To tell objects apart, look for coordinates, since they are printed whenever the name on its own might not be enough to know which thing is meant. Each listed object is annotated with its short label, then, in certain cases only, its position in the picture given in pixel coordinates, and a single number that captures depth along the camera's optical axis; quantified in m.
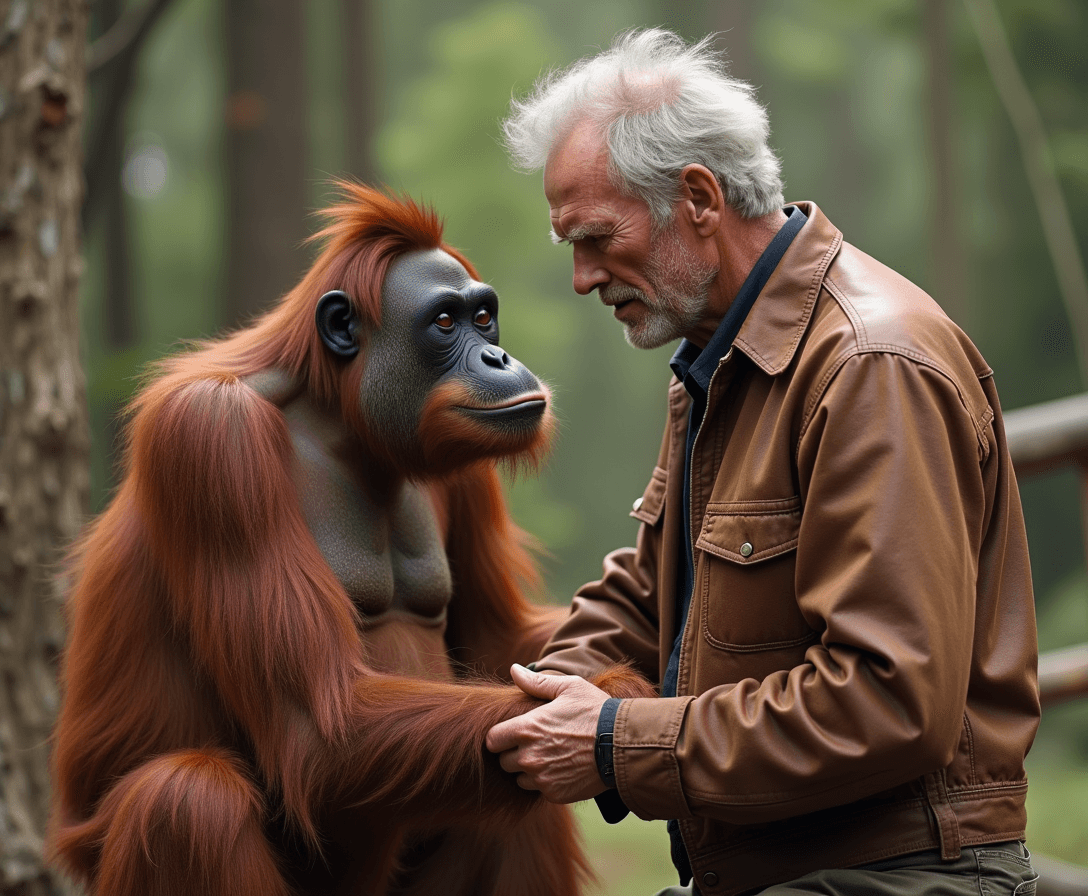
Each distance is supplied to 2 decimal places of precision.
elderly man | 2.05
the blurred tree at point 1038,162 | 7.93
